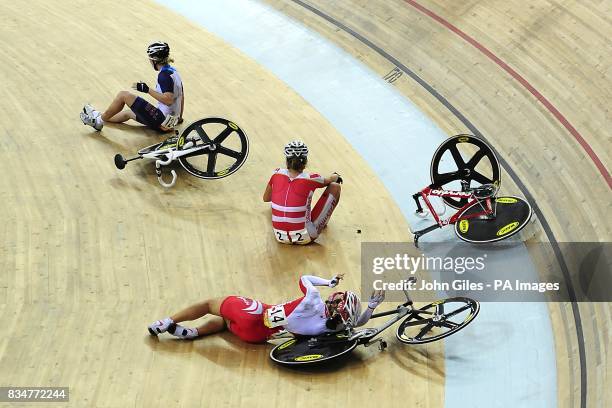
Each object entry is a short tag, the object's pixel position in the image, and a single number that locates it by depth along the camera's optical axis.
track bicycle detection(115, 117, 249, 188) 13.45
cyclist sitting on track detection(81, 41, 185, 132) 14.14
